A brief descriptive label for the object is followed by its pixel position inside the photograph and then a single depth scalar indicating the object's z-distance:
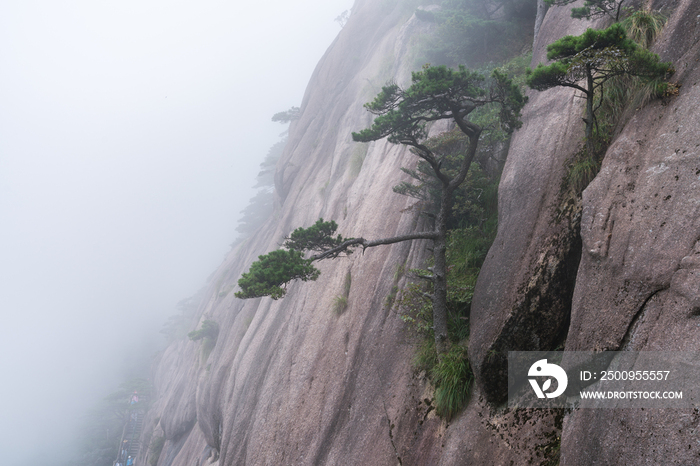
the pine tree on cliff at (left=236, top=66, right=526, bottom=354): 6.92
